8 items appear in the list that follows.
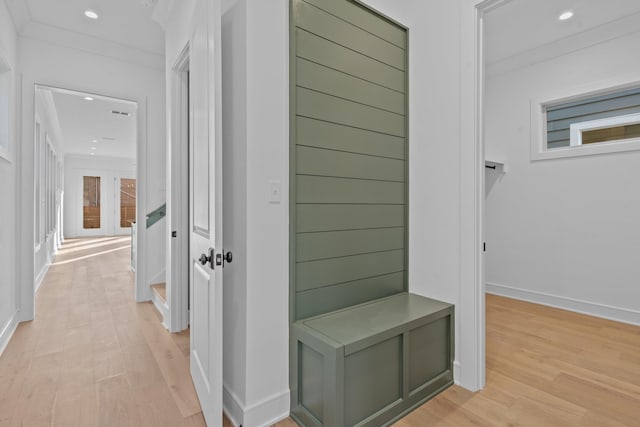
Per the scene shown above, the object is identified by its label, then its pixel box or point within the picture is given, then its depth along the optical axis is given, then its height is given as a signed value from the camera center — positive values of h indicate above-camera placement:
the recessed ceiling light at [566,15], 2.92 +1.83
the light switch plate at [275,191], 1.64 +0.11
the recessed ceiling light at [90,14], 2.88 +1.81
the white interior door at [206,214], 1.46 -0.01
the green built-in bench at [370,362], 1.46 -0.77
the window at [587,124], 3.08 +0.93
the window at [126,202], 11.40 +0.36
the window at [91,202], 10.70 +0.33
